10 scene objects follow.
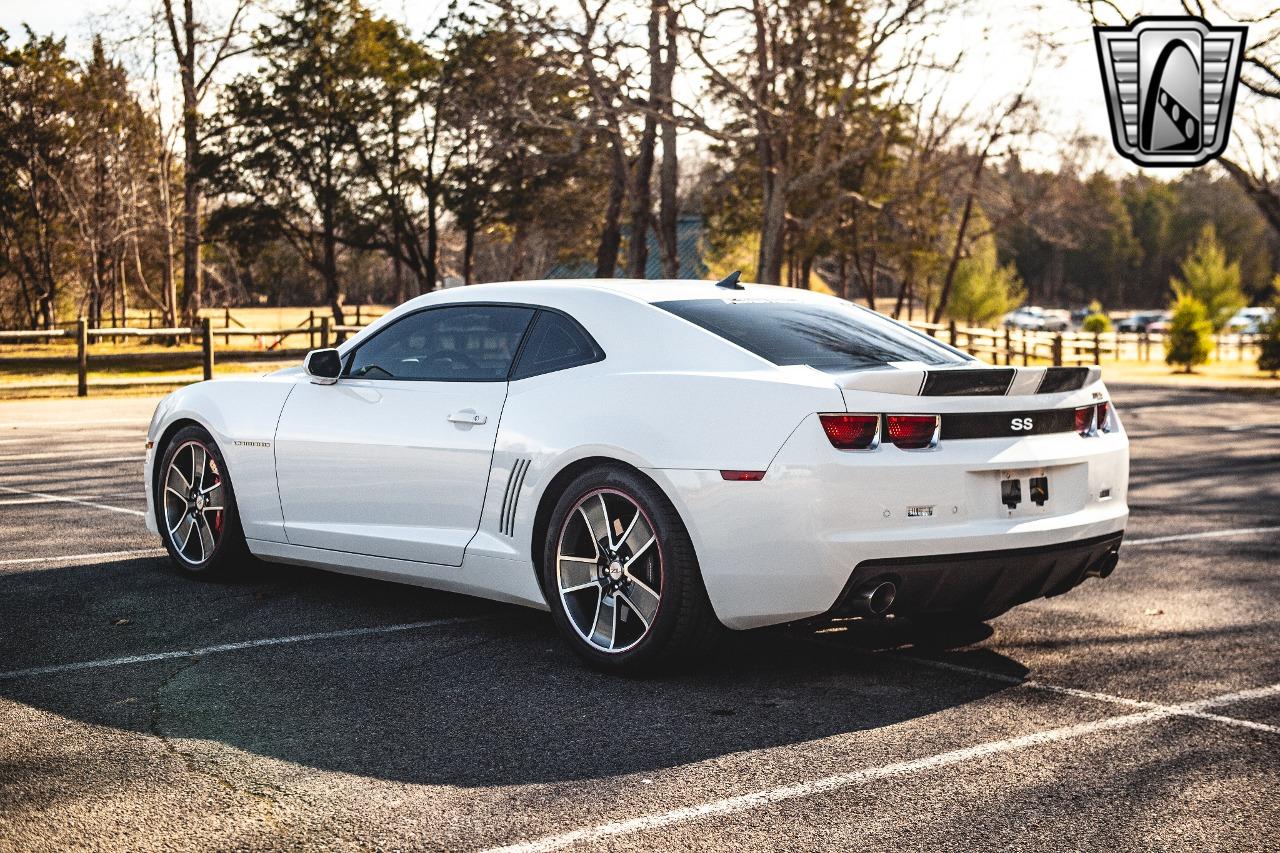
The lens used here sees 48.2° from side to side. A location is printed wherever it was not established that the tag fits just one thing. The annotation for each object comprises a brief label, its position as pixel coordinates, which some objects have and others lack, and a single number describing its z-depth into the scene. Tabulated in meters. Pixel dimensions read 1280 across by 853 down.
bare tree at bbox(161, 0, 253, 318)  42.81
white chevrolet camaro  4.86
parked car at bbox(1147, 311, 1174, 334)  69.01
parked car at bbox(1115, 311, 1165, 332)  88.41
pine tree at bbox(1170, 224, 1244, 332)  65.26
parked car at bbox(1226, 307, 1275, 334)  73.09
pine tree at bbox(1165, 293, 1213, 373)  39.44
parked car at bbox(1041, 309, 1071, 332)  89.63
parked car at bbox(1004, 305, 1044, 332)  89.06
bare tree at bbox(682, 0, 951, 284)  28.36
